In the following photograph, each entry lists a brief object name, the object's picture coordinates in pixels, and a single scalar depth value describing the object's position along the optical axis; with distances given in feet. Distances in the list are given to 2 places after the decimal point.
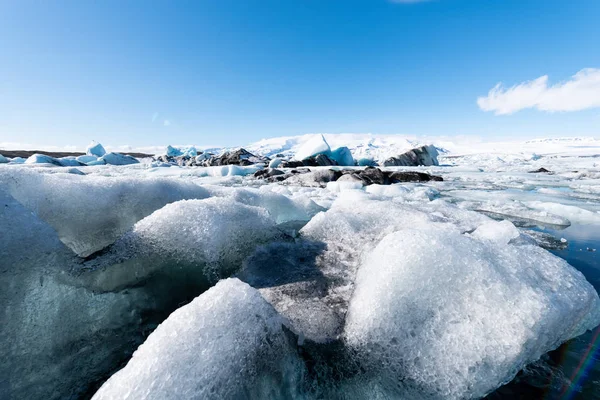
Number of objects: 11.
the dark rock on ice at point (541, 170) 51.06
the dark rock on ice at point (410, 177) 33.14
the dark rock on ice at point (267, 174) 36.87
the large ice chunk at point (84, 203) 5.56
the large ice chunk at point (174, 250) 5.21
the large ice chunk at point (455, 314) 3.50
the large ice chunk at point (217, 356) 2.72
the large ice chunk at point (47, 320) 3.58
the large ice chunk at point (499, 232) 6.88
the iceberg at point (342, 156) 74.13
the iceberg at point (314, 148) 70.45
